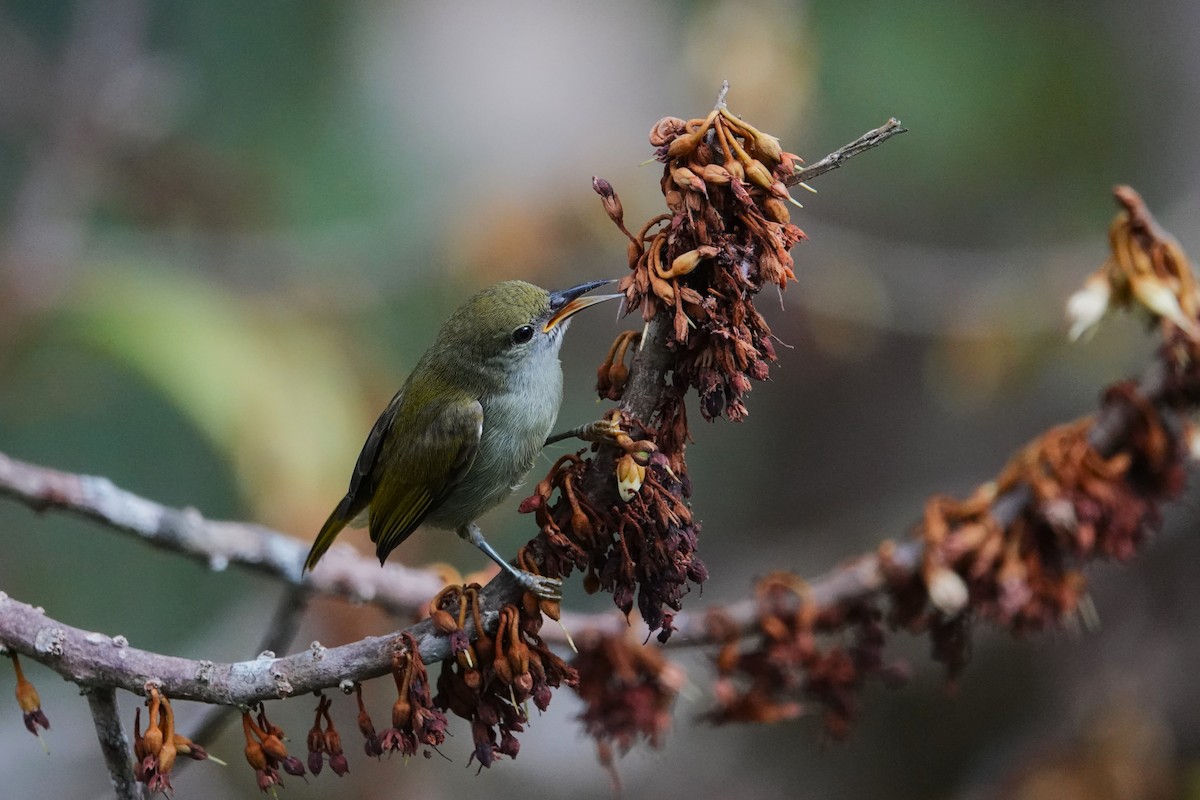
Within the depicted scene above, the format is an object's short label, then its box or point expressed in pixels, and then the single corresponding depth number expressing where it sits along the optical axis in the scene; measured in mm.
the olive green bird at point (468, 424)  6316
